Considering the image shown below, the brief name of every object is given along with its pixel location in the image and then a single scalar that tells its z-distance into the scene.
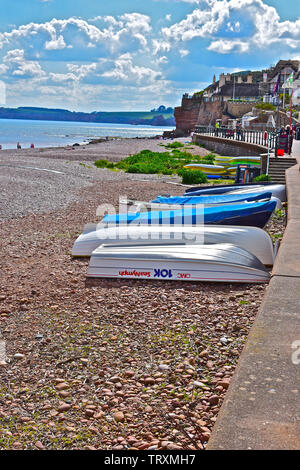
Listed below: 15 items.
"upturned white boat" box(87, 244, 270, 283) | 7.75
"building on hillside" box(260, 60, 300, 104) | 97.38
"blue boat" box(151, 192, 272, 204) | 11.62
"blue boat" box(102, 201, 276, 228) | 10.26
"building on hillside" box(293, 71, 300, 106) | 75.85
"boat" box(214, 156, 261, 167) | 24.36
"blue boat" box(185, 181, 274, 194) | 14.49
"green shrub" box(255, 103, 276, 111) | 65.03
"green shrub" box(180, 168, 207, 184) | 22.59
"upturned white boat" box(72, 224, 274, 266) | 8.70
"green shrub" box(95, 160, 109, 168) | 33.12
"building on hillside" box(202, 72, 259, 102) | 104.23
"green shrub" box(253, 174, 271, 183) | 17.86
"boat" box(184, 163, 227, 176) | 24.97
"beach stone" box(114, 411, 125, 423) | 4.11
